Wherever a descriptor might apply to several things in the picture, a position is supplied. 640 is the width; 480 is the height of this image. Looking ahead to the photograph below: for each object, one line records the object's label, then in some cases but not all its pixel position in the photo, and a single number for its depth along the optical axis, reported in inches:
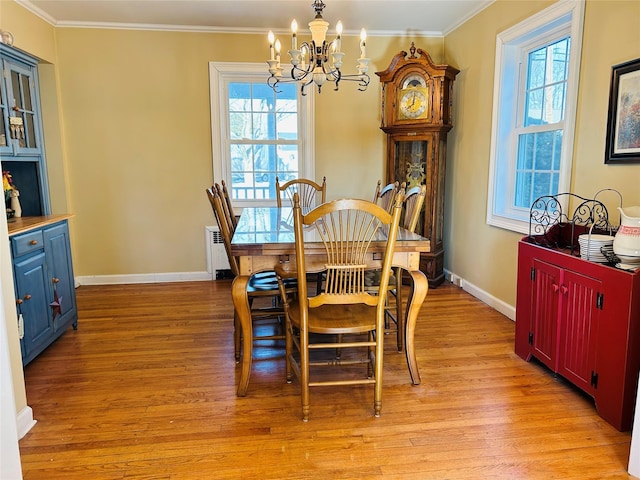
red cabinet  75.9
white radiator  178.9
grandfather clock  158.7
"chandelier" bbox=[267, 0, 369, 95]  106.0
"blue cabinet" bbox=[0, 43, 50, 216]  129.0
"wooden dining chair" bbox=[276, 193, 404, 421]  76.1
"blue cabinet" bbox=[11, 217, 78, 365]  101.0
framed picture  88.2
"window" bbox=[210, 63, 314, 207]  173.8
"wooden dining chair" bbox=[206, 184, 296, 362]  95.0
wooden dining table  87.0
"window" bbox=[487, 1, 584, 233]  108.4
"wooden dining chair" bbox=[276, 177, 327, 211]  159.0
